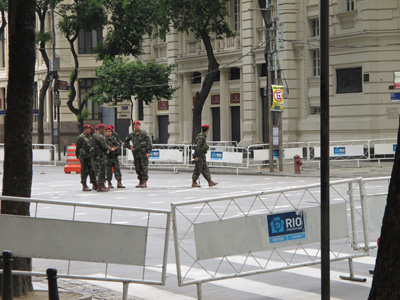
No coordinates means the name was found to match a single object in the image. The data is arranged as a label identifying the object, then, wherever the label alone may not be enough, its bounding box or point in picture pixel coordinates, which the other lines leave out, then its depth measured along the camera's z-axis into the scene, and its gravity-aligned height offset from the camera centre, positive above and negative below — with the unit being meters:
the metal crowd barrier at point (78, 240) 8.48 -1.07
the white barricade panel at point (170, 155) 35.66 -1.07
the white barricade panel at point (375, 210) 10.52 -1.00
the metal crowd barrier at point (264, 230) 9.15 -1.12
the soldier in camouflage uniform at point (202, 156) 24.78 -0.78
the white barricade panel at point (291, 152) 34.84 -0.97
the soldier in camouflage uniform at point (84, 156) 25.14 -0.77
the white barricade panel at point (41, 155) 43.38 -1.25
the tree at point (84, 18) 47.75 +6.09
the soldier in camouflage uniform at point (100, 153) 24.48 -0.68
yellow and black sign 31.83 +1.07
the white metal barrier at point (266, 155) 33.75 -1.06
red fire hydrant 31.39 -1.30
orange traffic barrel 35.59 -1.39
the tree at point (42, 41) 49.16 +5.11
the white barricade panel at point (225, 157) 33.59 -1.11
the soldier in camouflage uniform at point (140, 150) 25.55 -0.62
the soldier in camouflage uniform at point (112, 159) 25.53 -0.87
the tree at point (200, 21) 39.34 +4.91
